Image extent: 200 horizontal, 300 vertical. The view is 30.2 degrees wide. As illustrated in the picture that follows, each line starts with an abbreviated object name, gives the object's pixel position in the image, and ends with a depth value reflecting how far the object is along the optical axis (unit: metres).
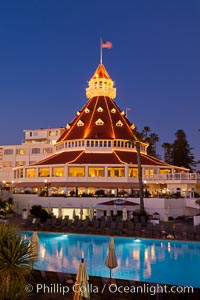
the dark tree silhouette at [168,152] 75.56
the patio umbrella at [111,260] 13.28
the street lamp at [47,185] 42.61
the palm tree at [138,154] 35.76
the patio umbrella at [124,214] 32.51
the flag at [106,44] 61.20
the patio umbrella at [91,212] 35.04
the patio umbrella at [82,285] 9.32
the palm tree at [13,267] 8.51
